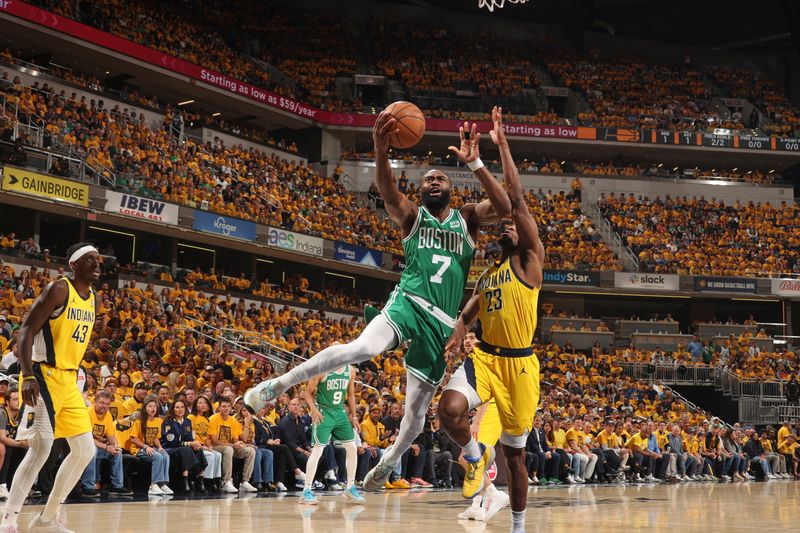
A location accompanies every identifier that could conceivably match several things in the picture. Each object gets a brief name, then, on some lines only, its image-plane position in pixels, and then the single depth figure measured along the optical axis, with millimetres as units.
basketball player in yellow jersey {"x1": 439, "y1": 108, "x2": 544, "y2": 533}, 6855
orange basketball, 6410
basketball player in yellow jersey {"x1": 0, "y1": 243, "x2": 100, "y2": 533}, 6688
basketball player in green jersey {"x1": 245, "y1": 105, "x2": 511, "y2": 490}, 6207
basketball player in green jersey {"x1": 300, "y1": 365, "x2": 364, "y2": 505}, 11281
